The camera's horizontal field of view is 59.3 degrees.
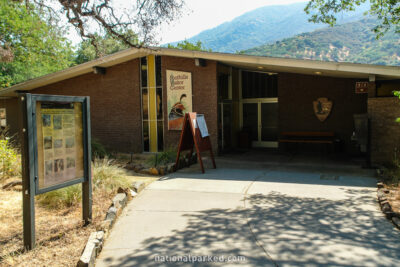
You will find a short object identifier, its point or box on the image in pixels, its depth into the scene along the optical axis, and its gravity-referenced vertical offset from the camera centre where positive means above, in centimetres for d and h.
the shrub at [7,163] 895 -111
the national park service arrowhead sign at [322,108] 1423 +33
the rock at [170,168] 1023 -146
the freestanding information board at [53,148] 448 -40
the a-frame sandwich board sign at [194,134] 999 -50
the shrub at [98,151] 1250 -113
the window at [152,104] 1471 +61
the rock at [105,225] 511 -158
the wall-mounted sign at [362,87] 1117 +90
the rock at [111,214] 557 -155
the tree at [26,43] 2516 +616
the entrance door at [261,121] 1617 -20
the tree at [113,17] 1033 +303
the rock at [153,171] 995 -150
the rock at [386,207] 605 -162
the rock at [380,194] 695 -159
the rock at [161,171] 997 -150
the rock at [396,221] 542 -167
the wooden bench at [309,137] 1398 -88
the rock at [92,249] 404 -161
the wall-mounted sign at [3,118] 1942 +13
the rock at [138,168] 1034 -147
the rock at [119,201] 616 -151
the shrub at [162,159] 1102 -130
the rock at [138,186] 777 -154
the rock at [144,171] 1012 -152
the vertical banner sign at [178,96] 1393 +86
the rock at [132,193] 731 -157
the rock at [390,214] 577 -164
